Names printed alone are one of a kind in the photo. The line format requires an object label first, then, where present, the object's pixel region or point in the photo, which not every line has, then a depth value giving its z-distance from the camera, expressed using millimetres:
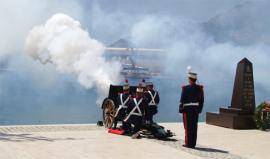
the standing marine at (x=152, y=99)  14945
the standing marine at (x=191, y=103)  11883
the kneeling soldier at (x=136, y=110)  13352
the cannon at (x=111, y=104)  14998
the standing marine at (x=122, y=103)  14188
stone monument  16547
